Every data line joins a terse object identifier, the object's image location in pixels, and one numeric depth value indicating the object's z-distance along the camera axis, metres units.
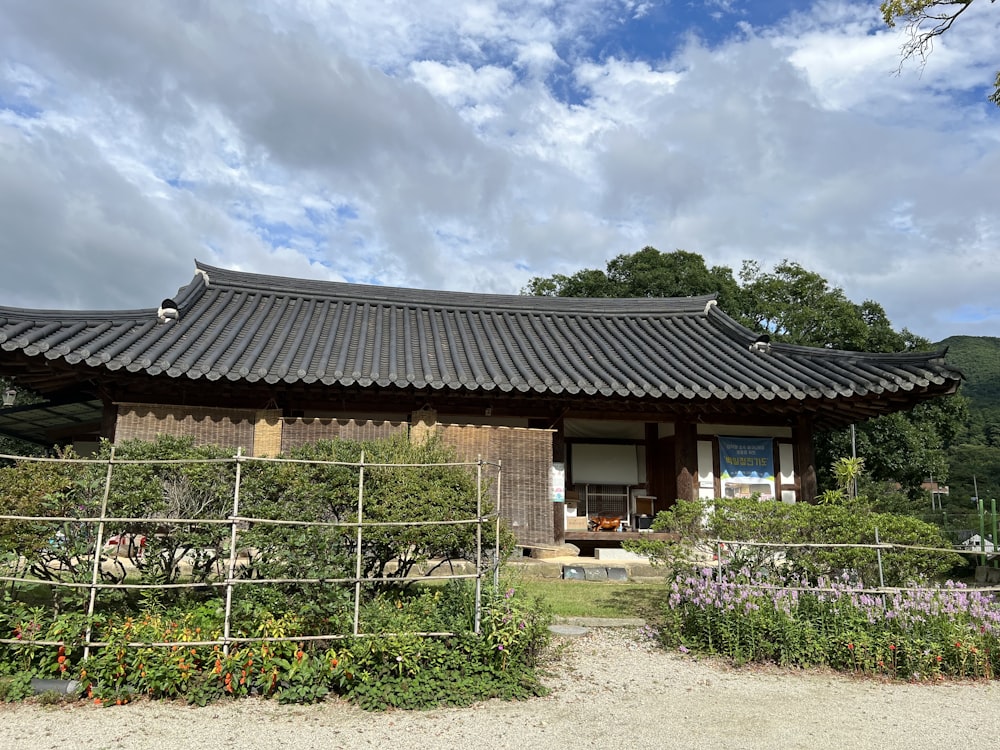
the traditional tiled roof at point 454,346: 10.02
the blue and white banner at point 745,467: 11.96
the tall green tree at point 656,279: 26.73
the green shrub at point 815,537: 6.73
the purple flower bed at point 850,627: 5.82
